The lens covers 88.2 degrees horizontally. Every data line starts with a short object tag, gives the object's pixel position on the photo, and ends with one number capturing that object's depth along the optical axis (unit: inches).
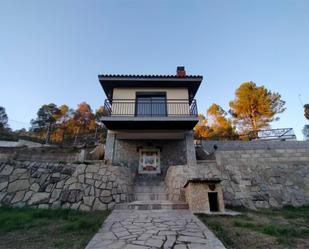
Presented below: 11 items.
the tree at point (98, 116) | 806.8
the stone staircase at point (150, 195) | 213.3
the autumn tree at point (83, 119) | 820.9
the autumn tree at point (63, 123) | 772.1
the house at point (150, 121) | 352.2
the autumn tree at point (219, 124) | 629.8
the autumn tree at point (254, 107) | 630.5
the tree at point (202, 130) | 701.4
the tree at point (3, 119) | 706.9
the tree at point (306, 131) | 637.4
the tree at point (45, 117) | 778.2
